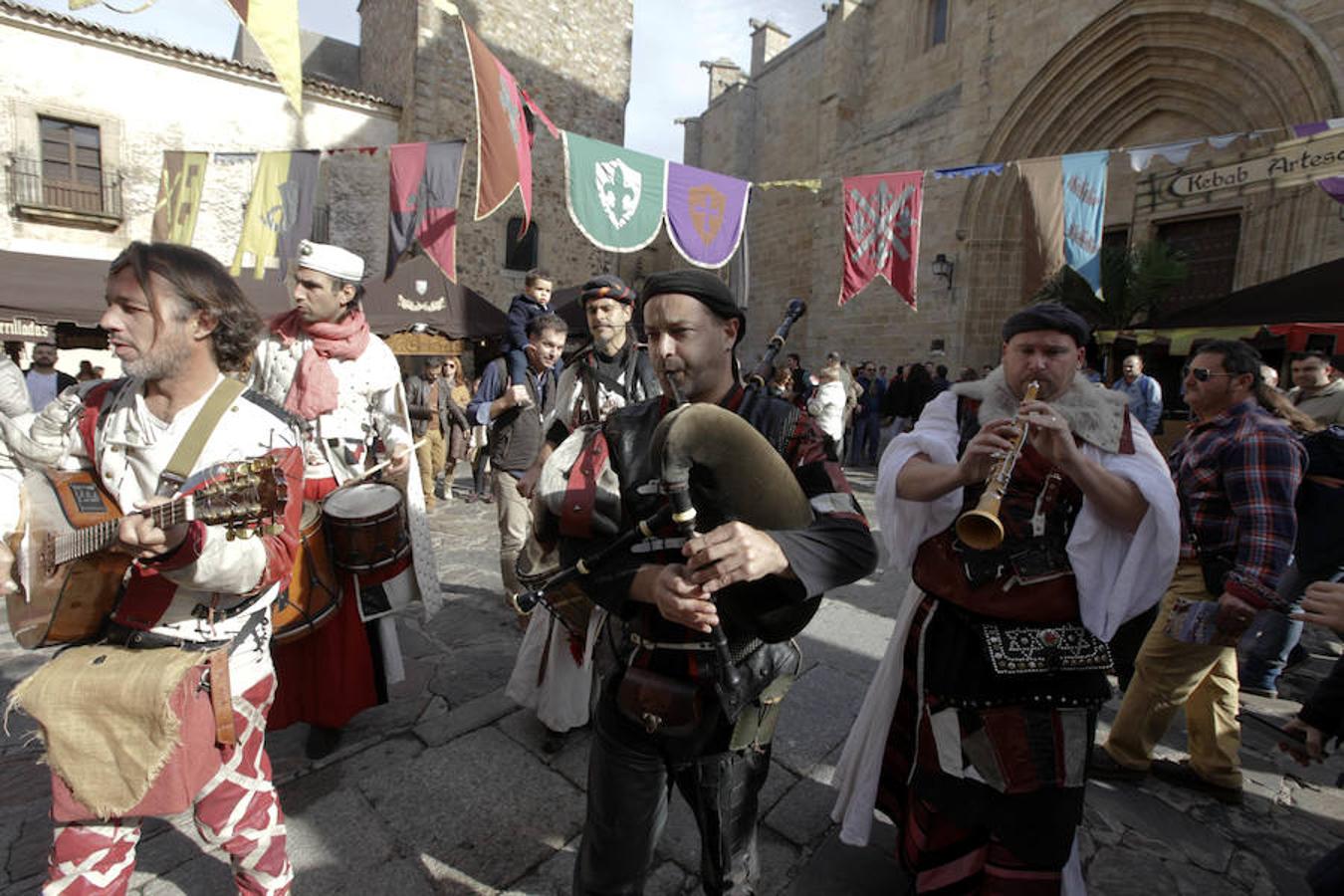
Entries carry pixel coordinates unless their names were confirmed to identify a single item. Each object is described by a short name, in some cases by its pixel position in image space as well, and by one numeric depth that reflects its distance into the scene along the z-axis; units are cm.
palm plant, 991
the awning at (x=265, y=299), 931
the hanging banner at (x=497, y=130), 569
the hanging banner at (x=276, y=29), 393
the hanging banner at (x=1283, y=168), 674
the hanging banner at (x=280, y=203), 778
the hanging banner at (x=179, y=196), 852
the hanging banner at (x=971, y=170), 771
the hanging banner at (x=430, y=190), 702
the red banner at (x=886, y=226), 831
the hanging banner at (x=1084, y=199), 741
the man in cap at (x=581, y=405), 282
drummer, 278
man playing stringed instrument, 150
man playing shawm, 168
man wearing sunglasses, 238
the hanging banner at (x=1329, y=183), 651
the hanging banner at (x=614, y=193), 673
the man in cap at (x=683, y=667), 148
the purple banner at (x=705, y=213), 745
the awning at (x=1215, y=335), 731
